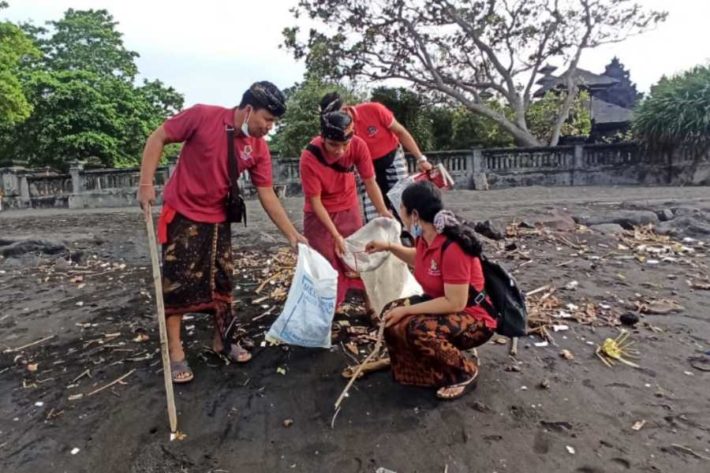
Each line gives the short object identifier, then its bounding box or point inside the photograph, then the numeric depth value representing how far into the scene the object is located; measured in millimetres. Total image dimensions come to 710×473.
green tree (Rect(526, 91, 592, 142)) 21688
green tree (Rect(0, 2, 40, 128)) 16641
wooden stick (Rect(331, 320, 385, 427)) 2607
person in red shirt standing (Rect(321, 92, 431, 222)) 3939
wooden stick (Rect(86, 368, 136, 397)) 2939
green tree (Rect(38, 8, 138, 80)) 27656
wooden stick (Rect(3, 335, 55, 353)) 3629
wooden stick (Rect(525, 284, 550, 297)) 4283
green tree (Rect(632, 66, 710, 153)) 14039
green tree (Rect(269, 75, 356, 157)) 21547
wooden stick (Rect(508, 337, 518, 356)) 3165
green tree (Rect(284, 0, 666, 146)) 18391
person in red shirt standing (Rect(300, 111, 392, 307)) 3287
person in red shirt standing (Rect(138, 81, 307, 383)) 2822
